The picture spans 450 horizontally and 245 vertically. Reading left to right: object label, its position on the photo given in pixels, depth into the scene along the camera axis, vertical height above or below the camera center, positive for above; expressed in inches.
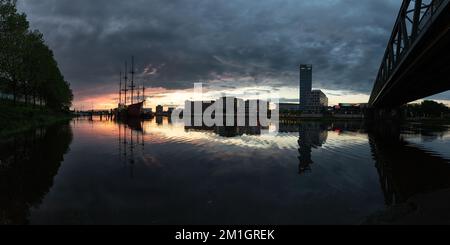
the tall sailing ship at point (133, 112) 4557.1 +53.2
